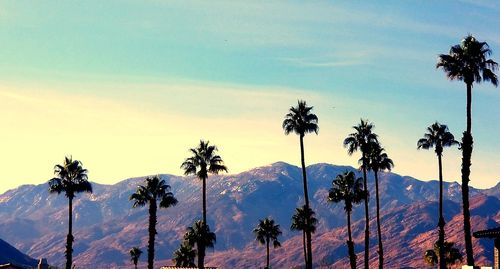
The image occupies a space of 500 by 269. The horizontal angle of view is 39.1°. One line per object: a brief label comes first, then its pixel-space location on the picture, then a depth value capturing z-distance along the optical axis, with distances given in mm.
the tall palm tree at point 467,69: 62062
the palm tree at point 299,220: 121000
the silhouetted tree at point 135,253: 160400
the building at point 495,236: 48850
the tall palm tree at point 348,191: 96125
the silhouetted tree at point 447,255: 111825
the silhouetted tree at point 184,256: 126750
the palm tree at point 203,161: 90812
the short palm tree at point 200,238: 89188
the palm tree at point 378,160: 96088
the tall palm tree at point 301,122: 85625
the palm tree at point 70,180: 88312
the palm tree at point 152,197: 96250
